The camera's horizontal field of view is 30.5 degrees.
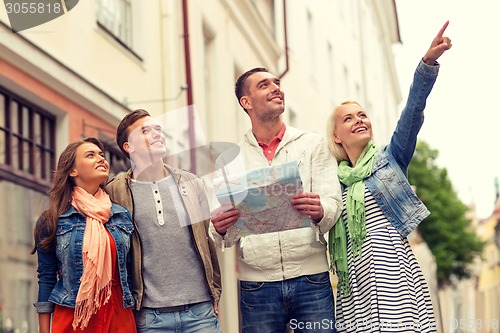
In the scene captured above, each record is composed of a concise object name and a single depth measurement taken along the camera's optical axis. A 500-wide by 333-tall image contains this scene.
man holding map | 4.32
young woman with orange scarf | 4.32
